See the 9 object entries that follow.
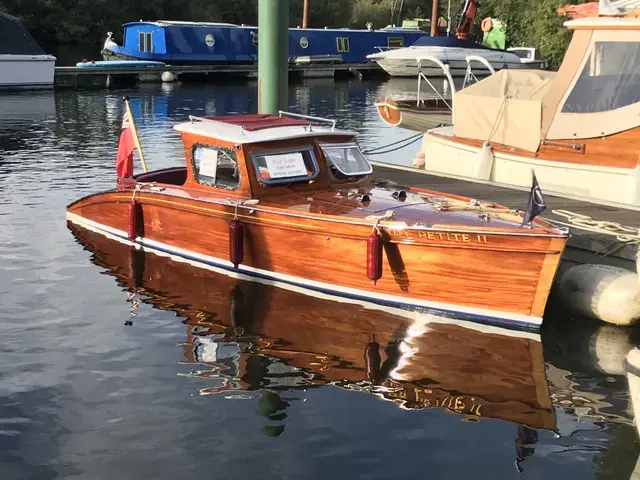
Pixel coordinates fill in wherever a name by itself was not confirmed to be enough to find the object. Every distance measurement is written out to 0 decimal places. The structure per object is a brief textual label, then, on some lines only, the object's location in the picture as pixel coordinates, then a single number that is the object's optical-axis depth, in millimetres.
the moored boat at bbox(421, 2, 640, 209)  14211
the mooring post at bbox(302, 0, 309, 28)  60000
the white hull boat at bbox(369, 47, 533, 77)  48406
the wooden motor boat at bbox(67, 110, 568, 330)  10094
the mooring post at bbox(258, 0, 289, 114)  16797
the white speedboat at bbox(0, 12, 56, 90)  42422
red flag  14369
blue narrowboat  52250
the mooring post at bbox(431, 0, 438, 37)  58844
